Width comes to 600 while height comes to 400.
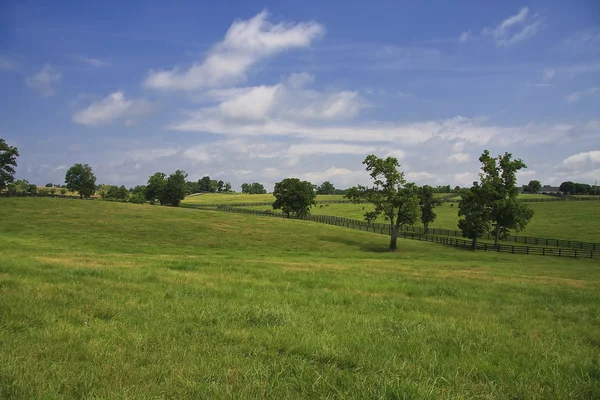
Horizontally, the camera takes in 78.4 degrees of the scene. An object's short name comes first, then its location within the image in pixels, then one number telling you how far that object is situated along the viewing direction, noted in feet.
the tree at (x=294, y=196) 310.45
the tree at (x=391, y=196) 174.70
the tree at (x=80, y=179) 399.44
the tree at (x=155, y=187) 404.77
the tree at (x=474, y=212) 188.96
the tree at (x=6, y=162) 278.87
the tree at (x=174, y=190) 393.50
